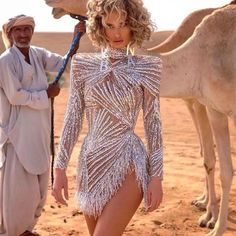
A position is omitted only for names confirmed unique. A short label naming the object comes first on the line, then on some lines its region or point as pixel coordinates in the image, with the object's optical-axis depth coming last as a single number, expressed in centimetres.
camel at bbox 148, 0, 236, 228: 657
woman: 311
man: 496
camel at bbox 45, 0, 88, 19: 661
